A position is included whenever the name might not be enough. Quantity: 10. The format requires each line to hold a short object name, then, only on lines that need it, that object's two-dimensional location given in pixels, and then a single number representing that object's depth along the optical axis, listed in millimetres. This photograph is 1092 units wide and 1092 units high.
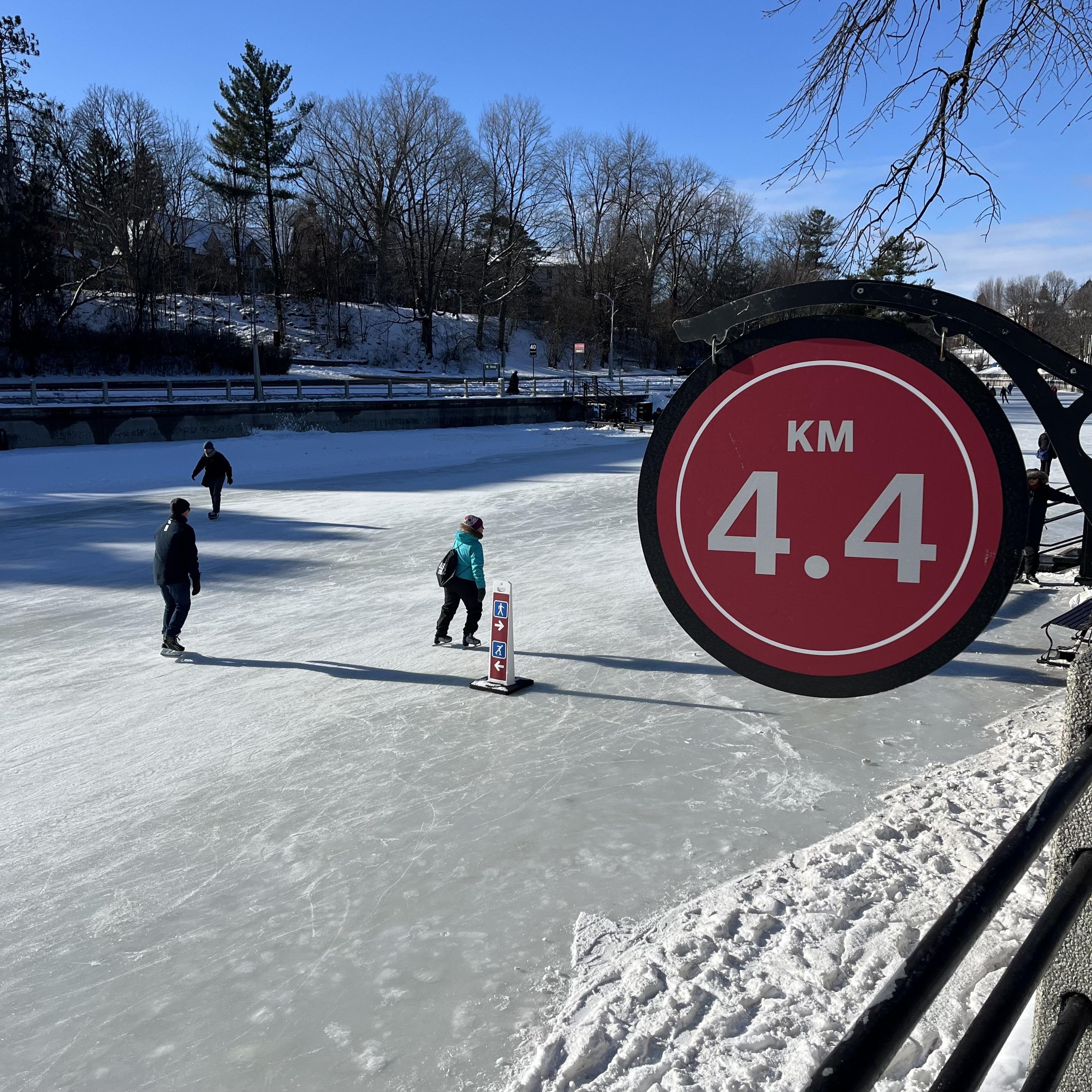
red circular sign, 1667
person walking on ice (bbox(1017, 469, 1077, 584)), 8727
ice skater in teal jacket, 9914
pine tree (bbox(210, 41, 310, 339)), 53281
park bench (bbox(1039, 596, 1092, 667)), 8508
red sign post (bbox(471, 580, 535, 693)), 8398
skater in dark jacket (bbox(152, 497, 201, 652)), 9594
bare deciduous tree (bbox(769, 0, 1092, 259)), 3439
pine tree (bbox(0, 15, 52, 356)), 40031
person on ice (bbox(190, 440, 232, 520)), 17047
